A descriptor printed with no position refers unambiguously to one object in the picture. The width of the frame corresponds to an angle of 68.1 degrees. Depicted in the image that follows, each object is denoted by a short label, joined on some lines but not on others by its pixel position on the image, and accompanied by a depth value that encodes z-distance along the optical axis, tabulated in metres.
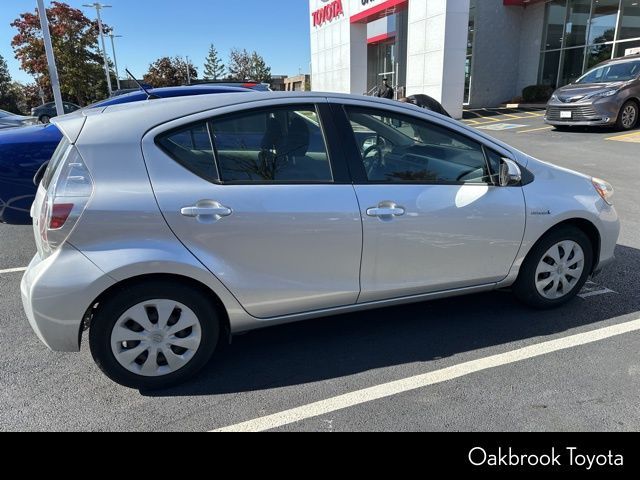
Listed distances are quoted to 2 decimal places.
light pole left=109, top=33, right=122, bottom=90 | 45.34
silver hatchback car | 2.41
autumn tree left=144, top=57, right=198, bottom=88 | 56.21
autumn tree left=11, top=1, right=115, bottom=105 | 36.56
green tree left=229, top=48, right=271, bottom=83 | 66.07
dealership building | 17.70
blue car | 4.45
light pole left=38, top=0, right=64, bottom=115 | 13.59
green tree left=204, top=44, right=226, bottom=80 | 70.00
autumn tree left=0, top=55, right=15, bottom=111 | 41.25
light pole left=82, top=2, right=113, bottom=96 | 37.75
